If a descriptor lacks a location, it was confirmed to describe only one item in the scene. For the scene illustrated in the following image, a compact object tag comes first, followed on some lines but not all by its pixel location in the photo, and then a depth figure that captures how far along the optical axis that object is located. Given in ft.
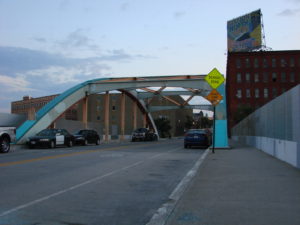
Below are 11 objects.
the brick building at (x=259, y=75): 312.29
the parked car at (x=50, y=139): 89.92
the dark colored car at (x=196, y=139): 94.84
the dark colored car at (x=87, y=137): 107.86
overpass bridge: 102.18
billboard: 283.38
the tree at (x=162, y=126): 340.80
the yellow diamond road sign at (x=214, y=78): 76.38
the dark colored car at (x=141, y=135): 165.04
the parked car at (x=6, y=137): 69.22
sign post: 76.33
